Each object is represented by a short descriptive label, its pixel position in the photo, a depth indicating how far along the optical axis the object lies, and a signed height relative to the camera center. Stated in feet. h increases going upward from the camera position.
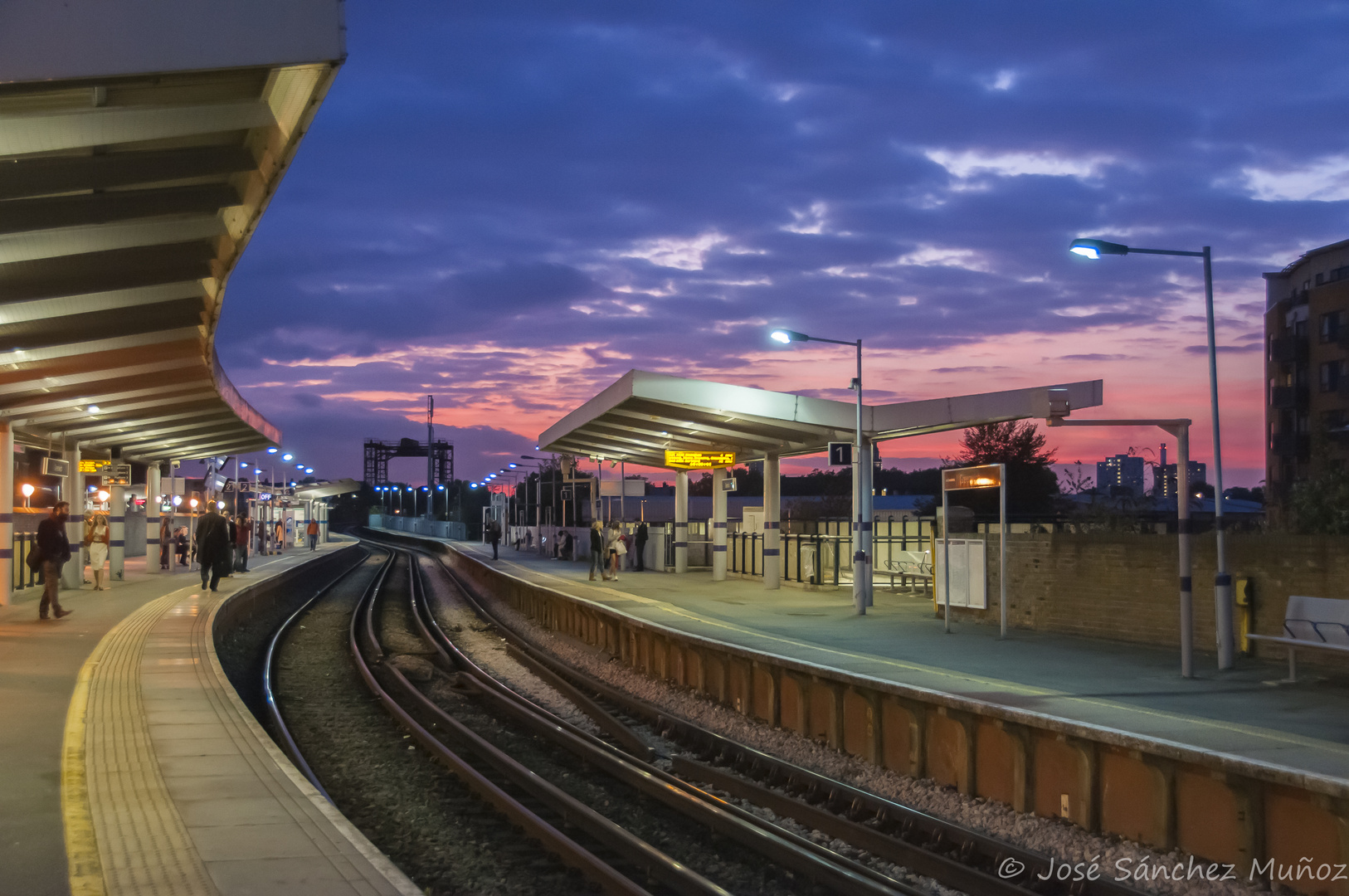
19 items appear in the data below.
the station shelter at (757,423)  63.52 +4.61
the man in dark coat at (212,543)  80.64 -3.78
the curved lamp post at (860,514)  64.85 -1.63
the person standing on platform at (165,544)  113.09 -5.34
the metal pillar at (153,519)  103.71 -2.56
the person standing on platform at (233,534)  107.45 -4.16
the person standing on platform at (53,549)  55.21 -2.86
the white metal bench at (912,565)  78.89 -5.78
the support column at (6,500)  64.54 -0.38
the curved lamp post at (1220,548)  40.52 -2.33
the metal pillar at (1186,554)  38.68 -2.54
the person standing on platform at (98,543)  79.15 -3.62
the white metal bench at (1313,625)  35.50 -4.63
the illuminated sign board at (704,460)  93.15 +2.61
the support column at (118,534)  93.56 -3.59
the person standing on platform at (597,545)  96.78 -4.93
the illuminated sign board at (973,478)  52.80 +0.50
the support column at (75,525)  79.92 -2.41
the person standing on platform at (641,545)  116.78 -5.97
